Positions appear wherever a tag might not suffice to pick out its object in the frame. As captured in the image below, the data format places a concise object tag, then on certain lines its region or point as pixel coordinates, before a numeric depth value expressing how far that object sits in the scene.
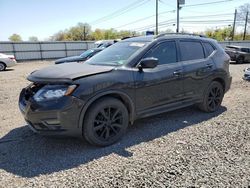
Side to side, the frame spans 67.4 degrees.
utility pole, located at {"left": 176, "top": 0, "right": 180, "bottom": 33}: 19.89
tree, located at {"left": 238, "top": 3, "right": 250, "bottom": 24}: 44.26
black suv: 2.66
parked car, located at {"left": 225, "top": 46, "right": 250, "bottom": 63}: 15.57
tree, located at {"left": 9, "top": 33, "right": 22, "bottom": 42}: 79.98
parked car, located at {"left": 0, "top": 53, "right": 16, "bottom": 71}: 12.14
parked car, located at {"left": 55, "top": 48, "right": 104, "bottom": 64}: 9.45
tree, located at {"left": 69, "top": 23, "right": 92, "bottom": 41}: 66.33
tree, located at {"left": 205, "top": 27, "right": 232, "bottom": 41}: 59.81
